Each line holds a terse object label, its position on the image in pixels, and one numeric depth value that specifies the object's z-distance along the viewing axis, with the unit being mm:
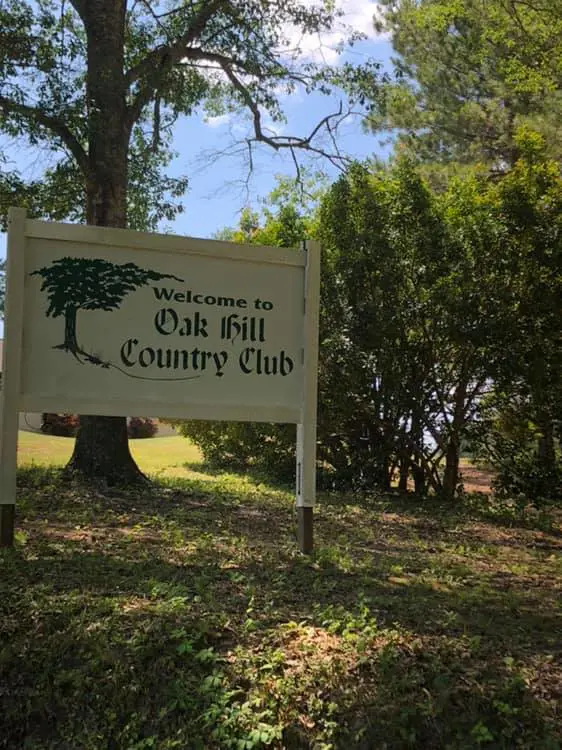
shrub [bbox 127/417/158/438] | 23000
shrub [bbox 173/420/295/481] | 10312
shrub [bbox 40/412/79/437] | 19781
